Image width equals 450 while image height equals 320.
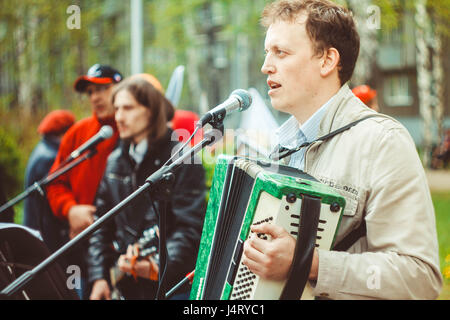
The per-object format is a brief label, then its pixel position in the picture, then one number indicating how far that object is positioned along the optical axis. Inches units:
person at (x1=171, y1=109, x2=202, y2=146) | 210.4
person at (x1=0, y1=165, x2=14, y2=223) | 134.2
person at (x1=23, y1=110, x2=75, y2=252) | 178.4
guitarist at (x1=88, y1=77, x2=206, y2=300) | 124.3
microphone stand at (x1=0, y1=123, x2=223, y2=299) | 72.9
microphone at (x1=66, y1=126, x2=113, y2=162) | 139.8
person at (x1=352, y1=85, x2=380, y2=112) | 193.2
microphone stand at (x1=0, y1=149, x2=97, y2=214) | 123.5
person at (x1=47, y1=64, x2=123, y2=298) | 161.0
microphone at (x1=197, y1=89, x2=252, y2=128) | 84.0
